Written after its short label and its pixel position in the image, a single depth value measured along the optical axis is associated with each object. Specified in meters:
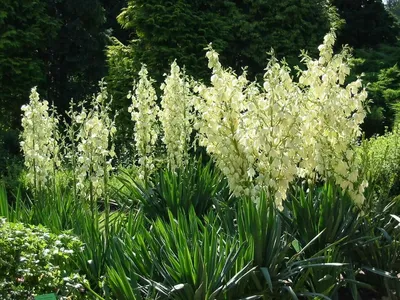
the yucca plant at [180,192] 5.34
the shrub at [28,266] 3.26
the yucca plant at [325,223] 4.29
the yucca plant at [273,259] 3.70
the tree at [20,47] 13.49
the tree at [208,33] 11.38
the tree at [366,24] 16.42
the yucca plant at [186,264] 3.40
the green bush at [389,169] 6.76
